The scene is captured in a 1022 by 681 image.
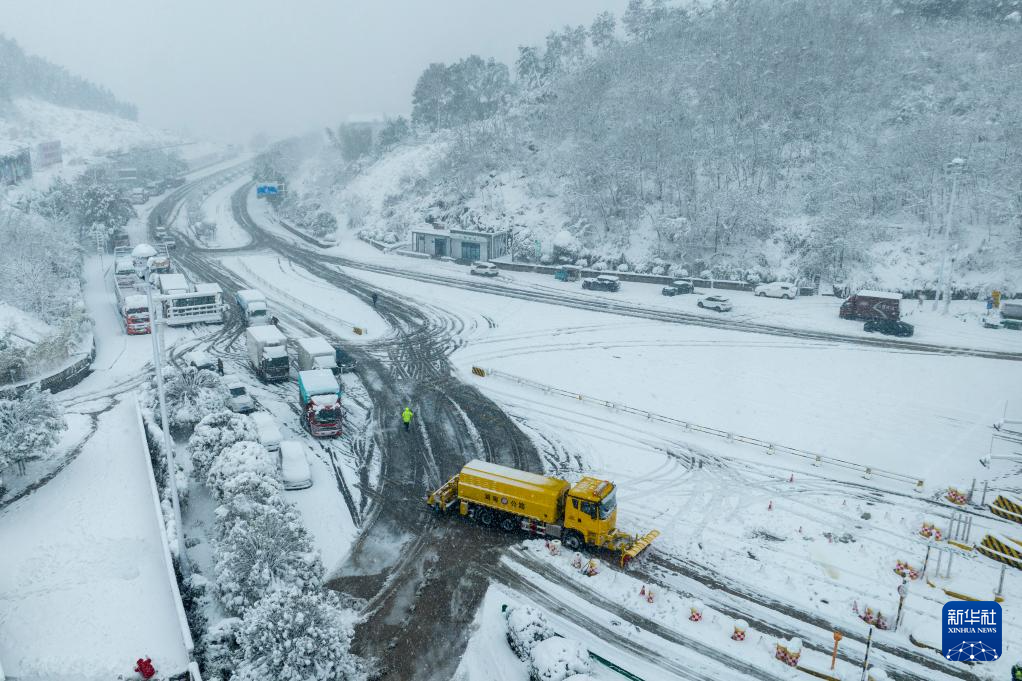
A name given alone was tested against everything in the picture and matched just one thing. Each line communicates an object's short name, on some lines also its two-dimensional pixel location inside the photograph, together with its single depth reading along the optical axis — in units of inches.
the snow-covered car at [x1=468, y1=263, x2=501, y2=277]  2546.8
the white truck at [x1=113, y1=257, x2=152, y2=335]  1755.7
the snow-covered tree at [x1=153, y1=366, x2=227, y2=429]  1127.0
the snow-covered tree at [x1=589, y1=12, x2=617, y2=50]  4431.6
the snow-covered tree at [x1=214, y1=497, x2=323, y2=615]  685.9
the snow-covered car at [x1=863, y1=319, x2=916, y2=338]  1753.2
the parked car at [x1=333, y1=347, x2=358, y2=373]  1529.3
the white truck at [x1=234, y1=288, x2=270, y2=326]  1829.5
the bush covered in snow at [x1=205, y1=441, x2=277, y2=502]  877.2
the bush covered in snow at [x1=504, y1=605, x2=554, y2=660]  664.4
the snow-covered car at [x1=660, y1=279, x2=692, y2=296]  2239.2
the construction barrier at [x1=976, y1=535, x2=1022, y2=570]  826.2
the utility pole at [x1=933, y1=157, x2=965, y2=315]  1815.1
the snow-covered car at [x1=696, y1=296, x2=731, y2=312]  2027.6
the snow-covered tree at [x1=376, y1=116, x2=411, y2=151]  4311.0
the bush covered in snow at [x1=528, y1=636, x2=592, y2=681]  615.8
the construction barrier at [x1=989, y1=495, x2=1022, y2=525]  933.2
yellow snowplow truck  839.7
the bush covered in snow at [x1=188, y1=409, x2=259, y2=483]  962.7
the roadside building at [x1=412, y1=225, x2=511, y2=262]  2736.2
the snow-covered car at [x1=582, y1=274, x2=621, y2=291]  2298.2
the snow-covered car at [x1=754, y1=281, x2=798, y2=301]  2146.9
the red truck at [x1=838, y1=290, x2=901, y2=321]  1811.0
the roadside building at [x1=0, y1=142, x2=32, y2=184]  3420.3
